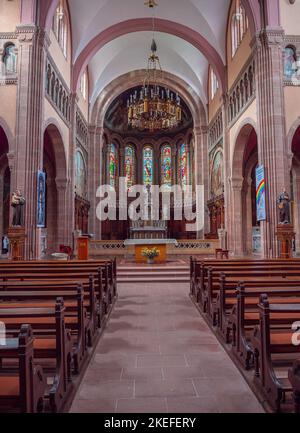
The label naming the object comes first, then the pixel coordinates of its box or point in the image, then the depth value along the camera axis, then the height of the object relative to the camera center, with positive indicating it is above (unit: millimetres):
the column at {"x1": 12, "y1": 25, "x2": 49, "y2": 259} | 12938 +4900
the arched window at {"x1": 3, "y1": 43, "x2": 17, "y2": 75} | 13664 +7504
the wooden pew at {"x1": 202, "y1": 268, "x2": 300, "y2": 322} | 6066 -551
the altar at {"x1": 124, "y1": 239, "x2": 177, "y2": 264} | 15188 +9
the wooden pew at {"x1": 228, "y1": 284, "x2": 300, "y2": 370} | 4086 -884
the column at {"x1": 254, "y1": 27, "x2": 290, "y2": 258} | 12914 +4652
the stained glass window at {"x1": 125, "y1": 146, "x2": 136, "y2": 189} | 32594 +7768
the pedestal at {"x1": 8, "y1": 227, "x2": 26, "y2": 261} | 12062 +321
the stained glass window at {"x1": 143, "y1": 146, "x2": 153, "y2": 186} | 33125 +8355
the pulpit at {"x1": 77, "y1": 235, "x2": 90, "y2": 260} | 13579 +15
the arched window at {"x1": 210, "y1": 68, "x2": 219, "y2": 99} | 23594 +11071
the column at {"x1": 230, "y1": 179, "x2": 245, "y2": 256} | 18344 +1577
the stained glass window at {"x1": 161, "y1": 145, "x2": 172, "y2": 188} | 32500 +7637
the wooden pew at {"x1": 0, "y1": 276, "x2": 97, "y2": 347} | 4910 -579
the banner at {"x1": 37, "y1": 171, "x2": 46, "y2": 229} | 13242 +1925
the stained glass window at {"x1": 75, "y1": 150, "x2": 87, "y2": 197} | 22312 +4936
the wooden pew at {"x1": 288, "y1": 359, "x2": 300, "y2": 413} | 2414 -951
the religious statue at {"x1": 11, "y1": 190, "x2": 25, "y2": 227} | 12125 +1506
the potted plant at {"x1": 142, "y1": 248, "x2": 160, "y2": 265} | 14312 -271
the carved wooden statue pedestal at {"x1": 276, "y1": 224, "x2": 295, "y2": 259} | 12141 +293
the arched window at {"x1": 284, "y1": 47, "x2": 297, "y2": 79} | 13727 +7258
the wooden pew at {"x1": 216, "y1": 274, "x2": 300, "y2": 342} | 5051 -649
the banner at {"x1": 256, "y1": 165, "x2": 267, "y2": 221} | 13148 +2013
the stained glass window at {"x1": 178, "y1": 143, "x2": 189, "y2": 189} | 30931 +7242
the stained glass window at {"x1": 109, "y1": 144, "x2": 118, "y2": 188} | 31172 +7524
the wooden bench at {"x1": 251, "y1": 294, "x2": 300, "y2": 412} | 3125 -971
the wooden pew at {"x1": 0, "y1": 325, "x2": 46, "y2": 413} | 2232 -881
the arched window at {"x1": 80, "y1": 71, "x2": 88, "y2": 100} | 23219 +11065
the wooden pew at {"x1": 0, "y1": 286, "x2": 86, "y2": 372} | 4027 -709
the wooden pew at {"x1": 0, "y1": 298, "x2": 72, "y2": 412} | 3094 -925
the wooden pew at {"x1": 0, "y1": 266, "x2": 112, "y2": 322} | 6188 -497
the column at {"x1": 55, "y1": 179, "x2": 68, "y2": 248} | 18469 +1995
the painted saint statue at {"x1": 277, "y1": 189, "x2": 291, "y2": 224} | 12273 +1313
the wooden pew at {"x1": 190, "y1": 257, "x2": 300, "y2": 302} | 6996 -405
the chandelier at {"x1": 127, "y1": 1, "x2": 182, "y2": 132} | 15305 +6153
